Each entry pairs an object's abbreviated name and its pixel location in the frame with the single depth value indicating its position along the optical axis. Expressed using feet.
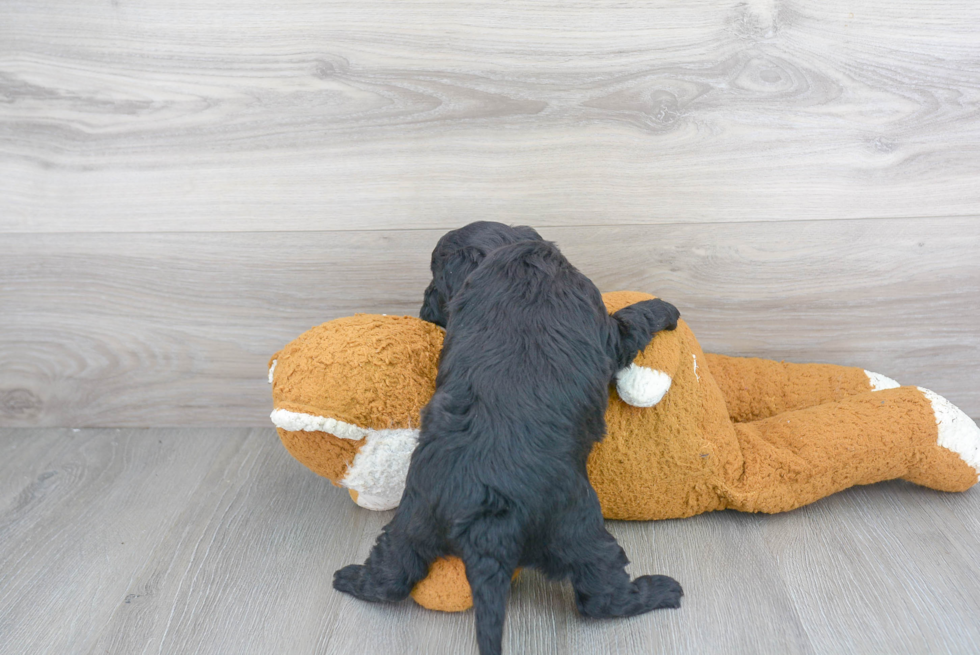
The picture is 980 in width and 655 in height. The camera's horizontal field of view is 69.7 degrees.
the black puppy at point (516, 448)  2.77
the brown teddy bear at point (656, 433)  3.28
